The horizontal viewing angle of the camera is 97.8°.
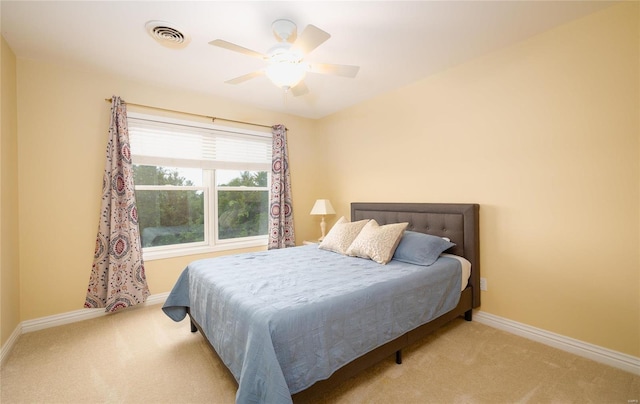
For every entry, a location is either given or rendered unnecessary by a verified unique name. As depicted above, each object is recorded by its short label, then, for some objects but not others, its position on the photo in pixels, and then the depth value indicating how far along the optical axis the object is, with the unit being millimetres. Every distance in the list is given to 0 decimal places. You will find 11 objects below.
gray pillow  2417
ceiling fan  1727
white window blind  3105
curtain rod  3013
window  3178
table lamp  3977
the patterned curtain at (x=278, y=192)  3949
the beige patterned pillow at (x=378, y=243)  2514
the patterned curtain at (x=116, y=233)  2814
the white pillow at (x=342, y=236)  2925
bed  1398
